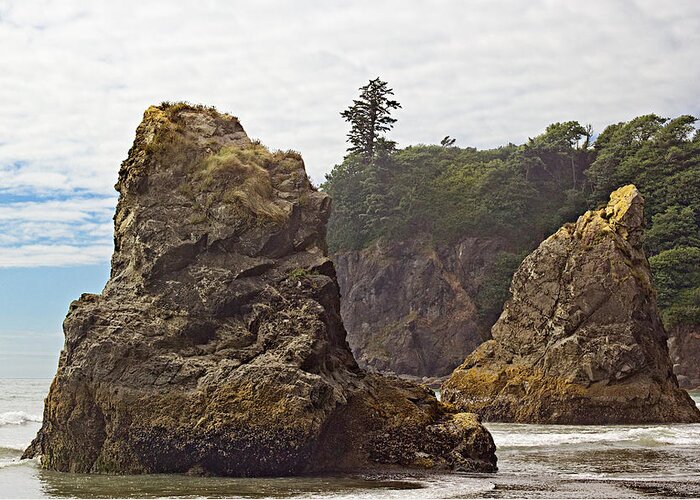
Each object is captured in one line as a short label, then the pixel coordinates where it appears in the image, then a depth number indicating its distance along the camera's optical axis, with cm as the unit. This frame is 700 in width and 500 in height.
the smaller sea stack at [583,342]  3316
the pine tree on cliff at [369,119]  9256
